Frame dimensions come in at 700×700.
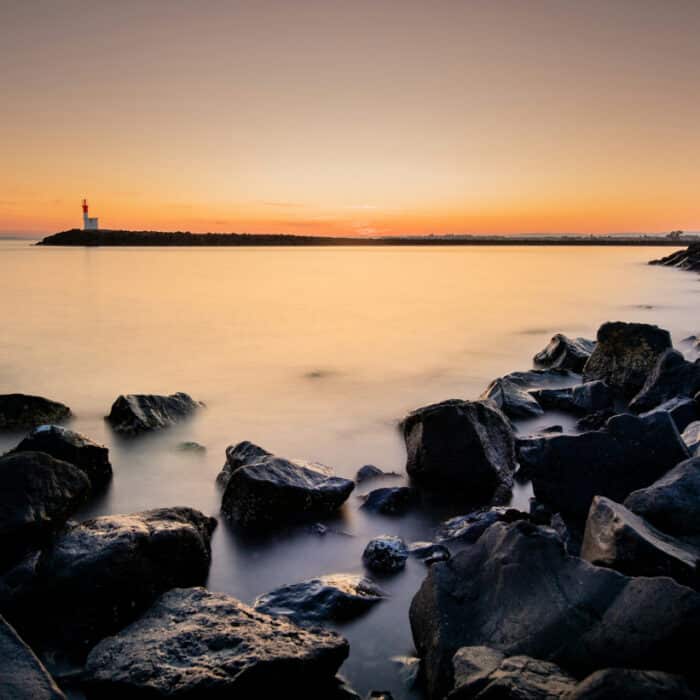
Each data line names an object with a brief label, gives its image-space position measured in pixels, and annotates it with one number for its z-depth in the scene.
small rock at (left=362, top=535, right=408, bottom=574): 4.25
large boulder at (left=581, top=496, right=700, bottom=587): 3.02
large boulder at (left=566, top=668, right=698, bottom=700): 2.13
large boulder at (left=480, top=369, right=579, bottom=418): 7.90
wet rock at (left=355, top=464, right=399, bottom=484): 6.08
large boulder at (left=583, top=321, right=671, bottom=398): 8.77
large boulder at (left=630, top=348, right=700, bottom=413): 7.27
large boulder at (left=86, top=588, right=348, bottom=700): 2.67
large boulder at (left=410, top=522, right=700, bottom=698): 2.48
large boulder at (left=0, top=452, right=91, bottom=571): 3.96
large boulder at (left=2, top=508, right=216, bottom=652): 3.45
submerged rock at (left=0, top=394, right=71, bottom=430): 7.17
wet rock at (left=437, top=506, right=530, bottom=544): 4.63
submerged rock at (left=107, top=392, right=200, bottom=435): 7.39
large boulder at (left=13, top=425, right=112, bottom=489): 5.29
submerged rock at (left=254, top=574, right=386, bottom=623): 3.64
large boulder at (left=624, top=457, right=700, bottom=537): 3.57
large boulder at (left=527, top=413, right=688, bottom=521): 4.52
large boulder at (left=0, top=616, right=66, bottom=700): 2.58
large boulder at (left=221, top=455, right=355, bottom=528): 4.86
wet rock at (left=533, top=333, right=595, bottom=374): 10.77
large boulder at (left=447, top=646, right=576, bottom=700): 2.31
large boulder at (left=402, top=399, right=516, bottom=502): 5.52
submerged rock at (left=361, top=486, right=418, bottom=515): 5.22
